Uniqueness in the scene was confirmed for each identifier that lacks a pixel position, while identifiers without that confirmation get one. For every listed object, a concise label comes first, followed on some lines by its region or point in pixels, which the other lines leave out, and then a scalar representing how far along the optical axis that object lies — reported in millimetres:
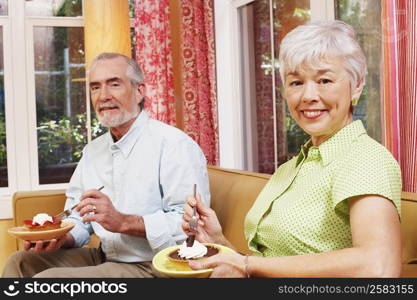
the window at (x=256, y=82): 3039
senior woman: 975
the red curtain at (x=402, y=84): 1797
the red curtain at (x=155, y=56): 3635
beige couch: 1319
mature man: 1863
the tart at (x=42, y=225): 1785
